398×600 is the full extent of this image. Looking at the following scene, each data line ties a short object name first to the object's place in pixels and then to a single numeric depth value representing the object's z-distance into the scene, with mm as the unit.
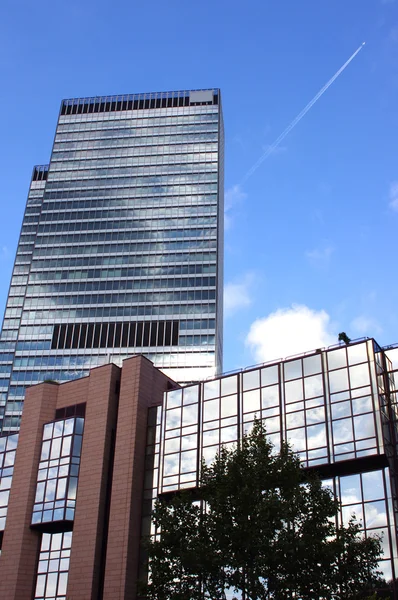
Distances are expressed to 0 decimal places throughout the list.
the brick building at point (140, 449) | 48375
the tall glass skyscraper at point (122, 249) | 146375
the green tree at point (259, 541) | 35125
